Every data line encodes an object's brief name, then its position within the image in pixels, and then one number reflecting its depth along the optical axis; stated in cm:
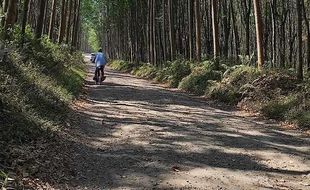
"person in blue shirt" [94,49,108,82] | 2250
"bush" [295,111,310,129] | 1097
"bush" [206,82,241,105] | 1551
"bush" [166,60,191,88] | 2355
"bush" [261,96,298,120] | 1229
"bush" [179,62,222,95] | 1916
